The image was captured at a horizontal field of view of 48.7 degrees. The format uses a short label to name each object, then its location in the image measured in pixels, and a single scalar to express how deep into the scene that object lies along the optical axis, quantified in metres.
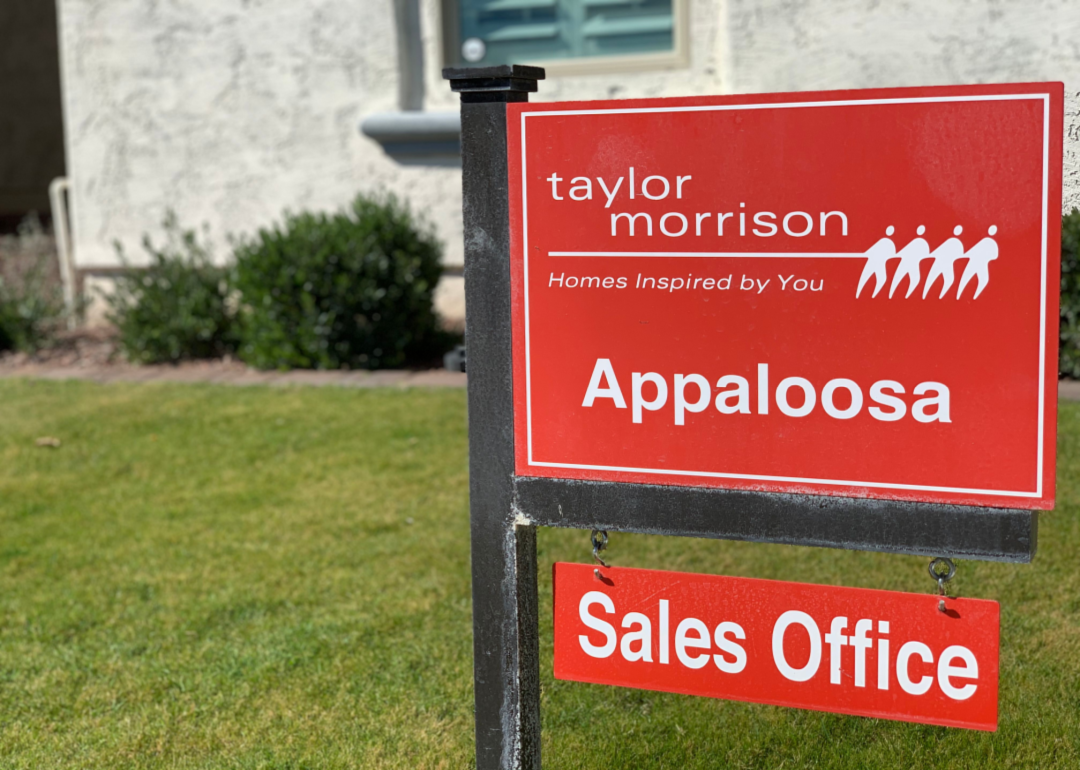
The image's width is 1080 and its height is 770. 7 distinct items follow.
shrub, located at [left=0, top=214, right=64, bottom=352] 8.78
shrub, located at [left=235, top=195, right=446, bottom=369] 7.71
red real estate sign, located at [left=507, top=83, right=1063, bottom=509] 1.97
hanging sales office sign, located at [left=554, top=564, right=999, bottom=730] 2.12
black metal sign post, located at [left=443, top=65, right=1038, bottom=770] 2.07
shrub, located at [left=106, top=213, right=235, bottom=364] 8.30
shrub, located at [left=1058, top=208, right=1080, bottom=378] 6.39
